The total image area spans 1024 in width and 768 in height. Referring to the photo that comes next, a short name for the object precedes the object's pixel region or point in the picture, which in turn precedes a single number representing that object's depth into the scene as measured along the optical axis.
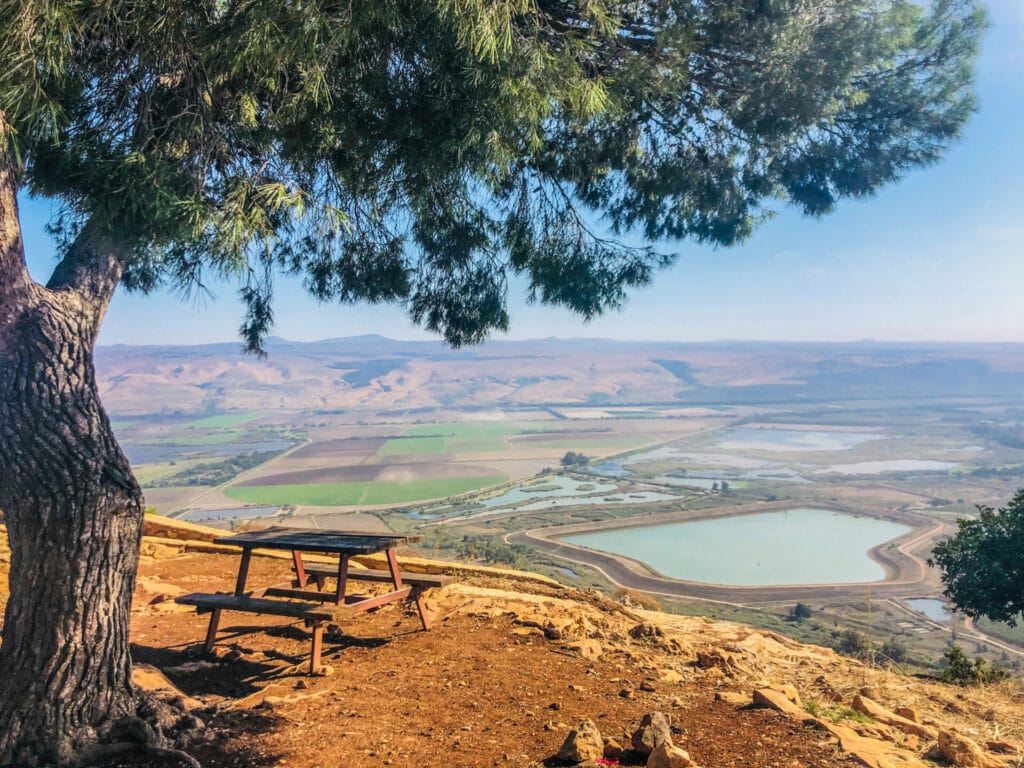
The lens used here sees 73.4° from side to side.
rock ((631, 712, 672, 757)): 2.94
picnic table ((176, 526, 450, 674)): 4.46
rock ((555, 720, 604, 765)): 2.88
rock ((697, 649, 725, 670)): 4.79
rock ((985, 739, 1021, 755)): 3.83
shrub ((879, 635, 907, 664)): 14.30
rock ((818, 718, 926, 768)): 3.08
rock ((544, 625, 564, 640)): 5.07
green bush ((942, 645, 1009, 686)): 6.37
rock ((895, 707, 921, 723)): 4.15
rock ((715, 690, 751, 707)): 3.88
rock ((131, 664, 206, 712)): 3.52
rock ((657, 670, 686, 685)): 4.34
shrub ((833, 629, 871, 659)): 13.21
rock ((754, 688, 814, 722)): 3.61
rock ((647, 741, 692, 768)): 2.72
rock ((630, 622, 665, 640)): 5.40
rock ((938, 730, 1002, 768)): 3.27
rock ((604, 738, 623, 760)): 2.98
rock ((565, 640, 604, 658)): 4.73
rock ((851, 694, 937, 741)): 3.75
